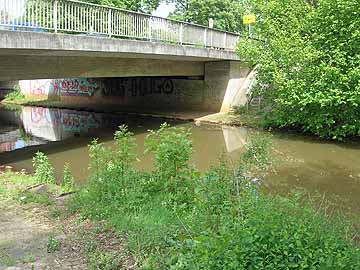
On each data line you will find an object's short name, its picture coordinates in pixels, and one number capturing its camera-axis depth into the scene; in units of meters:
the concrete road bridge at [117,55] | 10.54
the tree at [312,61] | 13.77
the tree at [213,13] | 40.52
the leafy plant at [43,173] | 8.16
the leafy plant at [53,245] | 4.46
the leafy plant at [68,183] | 7.23
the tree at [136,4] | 29.52
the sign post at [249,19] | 18.45
